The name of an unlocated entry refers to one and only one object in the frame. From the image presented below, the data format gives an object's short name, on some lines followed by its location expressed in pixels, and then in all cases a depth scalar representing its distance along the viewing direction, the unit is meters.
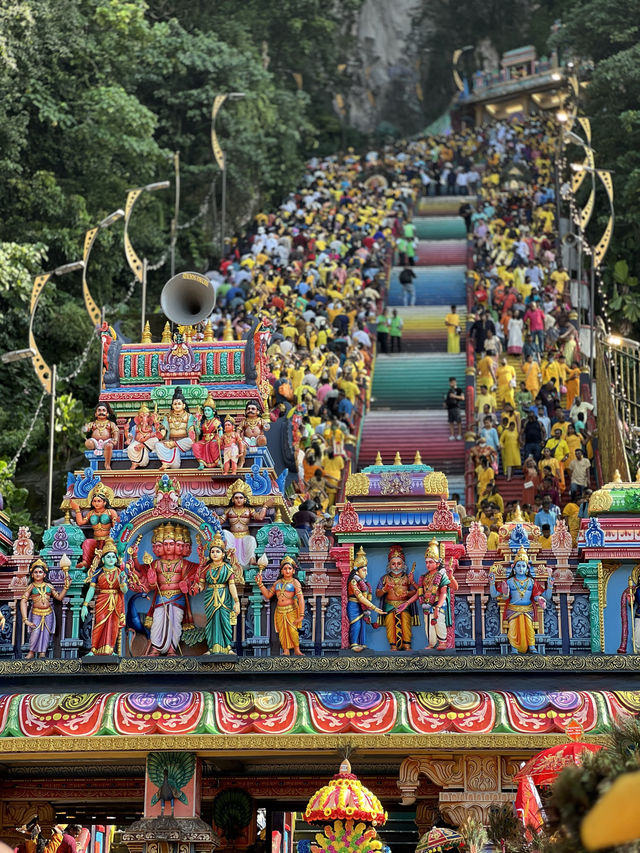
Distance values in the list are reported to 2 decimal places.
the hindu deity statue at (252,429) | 23.45
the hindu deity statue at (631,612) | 20.55
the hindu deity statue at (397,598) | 20.83
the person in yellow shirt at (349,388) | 34.41
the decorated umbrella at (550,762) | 17.14
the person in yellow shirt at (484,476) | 30.00
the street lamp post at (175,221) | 43.71
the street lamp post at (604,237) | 35.91
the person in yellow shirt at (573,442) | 30.31
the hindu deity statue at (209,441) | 23.17
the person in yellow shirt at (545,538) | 22.01
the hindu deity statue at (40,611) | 21.17
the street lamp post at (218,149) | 48.34
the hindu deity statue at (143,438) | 23.47
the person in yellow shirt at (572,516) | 25.70
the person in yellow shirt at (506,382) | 33.81
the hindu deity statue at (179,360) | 24.73
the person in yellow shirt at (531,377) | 34.44
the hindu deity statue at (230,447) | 22.89
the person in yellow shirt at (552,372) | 34.34
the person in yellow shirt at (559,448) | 30.22
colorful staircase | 33.91
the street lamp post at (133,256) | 37.22
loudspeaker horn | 25.11
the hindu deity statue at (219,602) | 20.56
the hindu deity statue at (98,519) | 21.48
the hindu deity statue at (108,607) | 20.88
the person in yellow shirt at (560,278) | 42.31
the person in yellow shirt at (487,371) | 34.38
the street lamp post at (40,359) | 29.70
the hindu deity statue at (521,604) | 20.41
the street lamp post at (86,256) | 32.11
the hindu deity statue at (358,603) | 20.70
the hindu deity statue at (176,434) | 23.38
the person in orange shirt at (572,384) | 33.97
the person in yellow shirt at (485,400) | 33.25
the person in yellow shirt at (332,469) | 30.59
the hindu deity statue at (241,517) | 21.59
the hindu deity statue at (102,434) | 23.83
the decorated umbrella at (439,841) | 19.00
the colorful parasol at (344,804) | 18.52
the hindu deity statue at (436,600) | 20.45
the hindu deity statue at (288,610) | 20.72
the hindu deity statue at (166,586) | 21.12
